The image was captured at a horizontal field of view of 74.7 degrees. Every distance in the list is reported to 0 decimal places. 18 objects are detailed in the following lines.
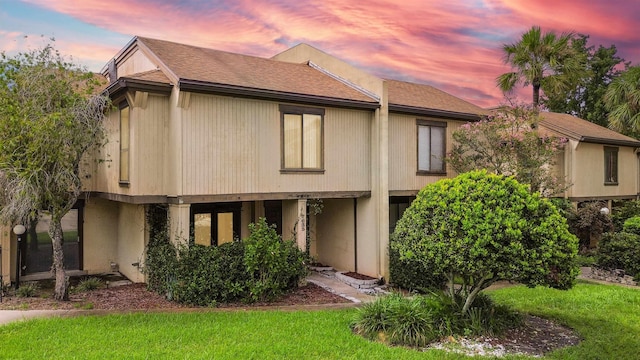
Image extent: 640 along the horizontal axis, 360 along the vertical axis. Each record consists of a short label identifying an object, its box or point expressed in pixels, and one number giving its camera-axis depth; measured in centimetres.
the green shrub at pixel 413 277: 1241
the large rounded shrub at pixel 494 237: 744
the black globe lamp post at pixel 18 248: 1055
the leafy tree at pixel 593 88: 3462
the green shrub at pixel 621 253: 1424
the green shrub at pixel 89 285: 1100
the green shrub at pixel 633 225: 1480
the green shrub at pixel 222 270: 975
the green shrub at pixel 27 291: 1020
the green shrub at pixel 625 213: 1881
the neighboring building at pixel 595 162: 1866
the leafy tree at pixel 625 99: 2066
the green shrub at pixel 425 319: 761
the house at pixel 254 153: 1033
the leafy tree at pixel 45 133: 870
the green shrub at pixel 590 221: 1769
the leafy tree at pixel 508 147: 1400
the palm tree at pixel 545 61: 1677
